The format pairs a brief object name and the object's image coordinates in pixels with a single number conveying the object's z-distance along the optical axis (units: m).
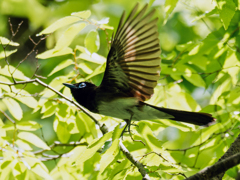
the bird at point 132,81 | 4.43
